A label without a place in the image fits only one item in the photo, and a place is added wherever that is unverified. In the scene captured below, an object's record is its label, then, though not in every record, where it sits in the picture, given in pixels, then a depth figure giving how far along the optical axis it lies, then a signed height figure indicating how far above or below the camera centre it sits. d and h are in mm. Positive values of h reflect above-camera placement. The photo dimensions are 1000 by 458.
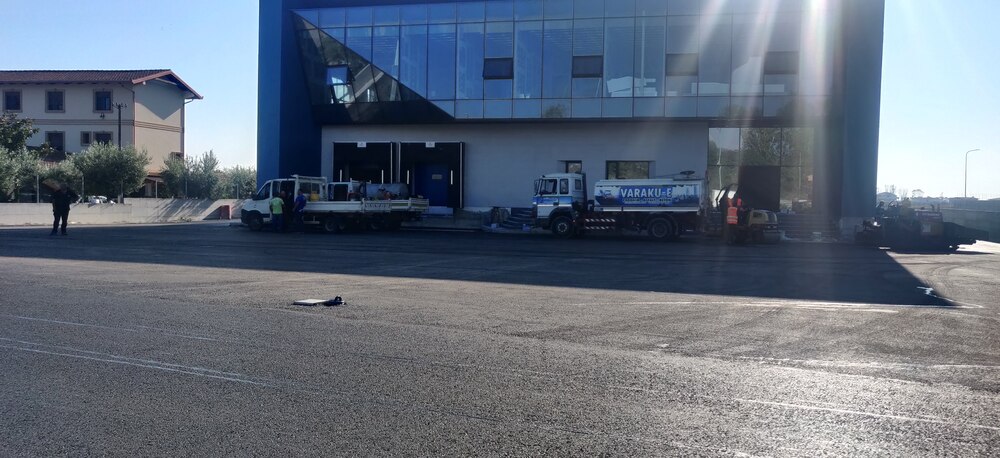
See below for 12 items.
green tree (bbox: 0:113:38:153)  49625 +3812
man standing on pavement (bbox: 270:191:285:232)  33531 -605
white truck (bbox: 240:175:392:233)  34312 -292
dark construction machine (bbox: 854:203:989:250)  29031 -793
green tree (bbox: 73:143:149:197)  49500 +1715
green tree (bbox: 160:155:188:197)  56844 +1442
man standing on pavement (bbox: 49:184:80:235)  27844 -266
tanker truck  30938 -36
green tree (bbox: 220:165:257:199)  64438 +1333
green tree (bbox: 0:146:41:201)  40875 +1255
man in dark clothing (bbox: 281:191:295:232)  34125 -310
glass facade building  36000 +5845
